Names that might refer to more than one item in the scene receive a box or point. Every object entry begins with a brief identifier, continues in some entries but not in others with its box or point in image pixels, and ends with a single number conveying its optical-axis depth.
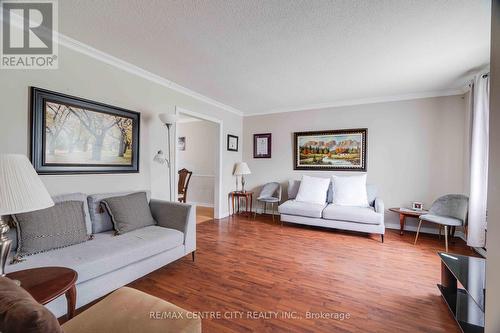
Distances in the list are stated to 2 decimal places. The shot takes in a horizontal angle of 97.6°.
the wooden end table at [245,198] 4.74
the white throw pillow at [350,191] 3.69
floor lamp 2.87
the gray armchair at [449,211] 2.86
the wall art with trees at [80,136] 1.99
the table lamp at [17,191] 1.07
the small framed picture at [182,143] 6.09
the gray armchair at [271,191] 4.56
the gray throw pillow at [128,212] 2.21
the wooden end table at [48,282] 1.13
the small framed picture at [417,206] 3.53
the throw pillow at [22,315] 0.58
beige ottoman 0.99
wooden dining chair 4.64
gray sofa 1.57
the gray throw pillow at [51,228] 1.62
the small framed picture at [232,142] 4.73
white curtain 2.66
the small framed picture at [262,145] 4.96
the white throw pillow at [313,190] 3.97
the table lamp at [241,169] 4.68
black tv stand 1.50
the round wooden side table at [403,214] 3.31
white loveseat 3.28
